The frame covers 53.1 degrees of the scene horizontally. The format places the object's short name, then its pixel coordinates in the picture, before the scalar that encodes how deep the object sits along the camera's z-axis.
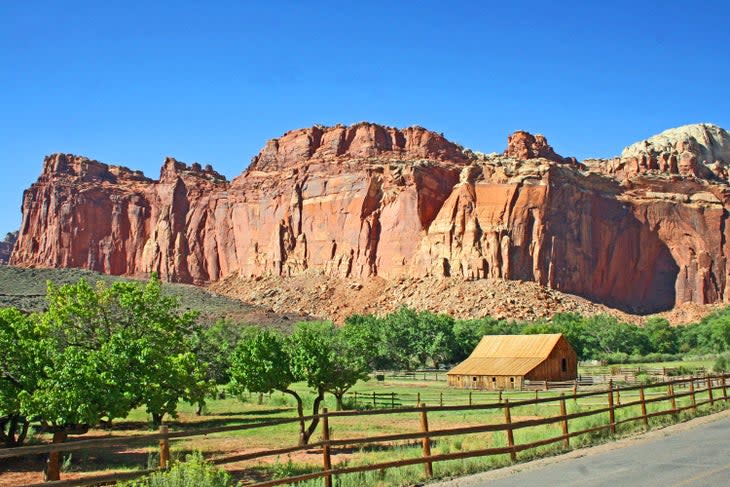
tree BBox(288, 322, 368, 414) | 28.95
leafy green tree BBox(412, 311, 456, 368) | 75.83
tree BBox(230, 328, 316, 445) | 27.94
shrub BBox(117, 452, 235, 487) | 10.80
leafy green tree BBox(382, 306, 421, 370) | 78.25
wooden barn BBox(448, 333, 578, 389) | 49.59
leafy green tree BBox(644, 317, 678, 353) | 86.44
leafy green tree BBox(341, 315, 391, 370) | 51.24
